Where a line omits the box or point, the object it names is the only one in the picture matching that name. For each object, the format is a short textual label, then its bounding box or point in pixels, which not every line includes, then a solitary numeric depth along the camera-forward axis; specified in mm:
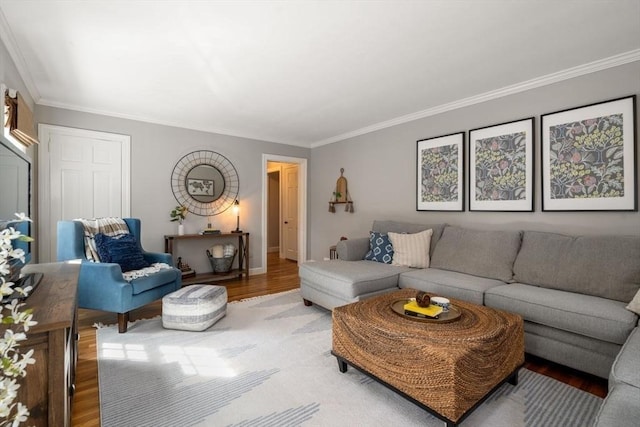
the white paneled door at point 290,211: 6727
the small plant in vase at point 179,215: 4301
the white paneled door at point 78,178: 3531
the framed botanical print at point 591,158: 2479
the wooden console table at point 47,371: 1173
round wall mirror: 4449
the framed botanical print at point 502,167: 3033
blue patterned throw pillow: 3559
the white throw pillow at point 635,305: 1910
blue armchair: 2664
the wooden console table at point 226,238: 4172
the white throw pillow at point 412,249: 3373
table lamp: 4895
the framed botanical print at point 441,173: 3584
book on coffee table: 1930
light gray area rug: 1666
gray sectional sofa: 1941
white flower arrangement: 690
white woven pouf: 2750
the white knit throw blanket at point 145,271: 2841
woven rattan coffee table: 1514
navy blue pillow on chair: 2936
